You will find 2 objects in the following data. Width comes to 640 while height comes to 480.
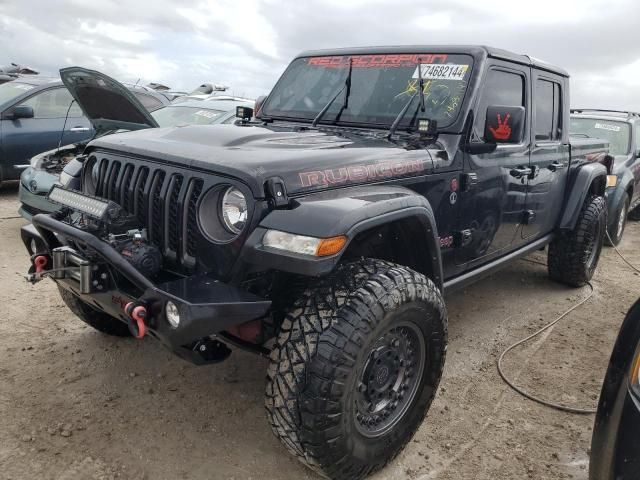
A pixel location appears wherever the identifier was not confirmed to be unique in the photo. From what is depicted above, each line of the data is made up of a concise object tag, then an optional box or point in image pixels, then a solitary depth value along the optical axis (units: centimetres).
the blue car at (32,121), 730
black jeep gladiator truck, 217
